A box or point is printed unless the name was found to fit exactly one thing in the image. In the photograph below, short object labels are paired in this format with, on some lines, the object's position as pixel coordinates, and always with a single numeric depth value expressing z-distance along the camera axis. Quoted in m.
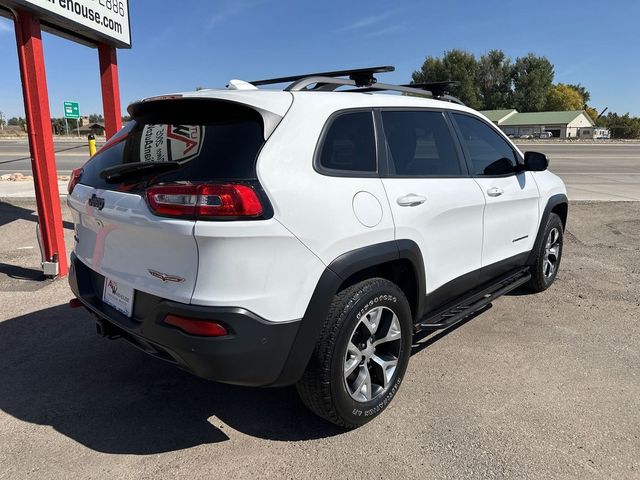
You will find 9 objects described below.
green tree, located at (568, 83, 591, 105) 132.94
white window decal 2.39
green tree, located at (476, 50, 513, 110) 87.50
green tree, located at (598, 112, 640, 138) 95.75
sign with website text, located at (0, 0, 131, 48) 4.89
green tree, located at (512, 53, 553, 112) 87.38
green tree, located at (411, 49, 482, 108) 81.56
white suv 2.19
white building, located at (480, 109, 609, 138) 88.56
